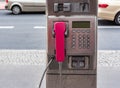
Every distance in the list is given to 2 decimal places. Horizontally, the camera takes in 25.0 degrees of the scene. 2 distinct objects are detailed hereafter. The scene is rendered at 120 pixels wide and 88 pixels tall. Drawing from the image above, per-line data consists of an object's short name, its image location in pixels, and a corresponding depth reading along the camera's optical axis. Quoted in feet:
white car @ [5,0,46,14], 40.55
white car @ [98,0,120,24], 32.12
